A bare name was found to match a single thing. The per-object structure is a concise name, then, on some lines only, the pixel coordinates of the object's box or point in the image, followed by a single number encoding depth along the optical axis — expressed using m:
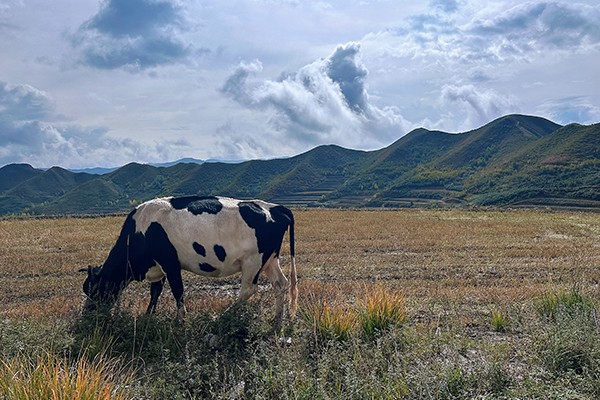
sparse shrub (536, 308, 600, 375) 5.30
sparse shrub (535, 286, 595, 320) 7.07
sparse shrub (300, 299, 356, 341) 6.42
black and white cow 7.79
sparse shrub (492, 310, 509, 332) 7.27
